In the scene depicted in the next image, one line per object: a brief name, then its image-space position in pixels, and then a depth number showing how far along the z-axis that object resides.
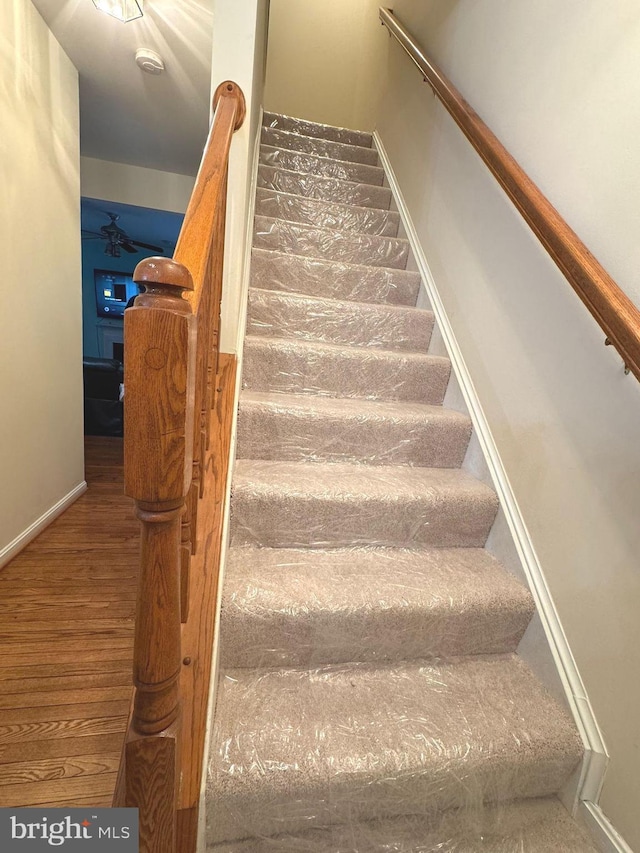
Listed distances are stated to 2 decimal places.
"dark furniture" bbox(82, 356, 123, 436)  4.21
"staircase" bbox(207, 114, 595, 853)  0.80
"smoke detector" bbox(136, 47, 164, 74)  1.93
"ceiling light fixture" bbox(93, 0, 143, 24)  1.62
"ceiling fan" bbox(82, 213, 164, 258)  4.41
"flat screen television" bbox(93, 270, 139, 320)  6.60
